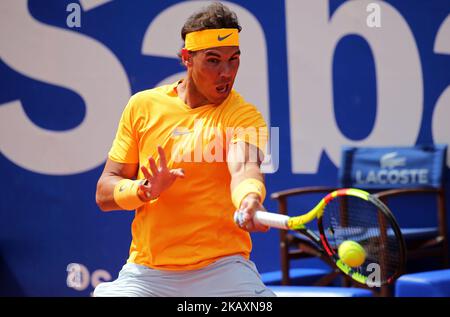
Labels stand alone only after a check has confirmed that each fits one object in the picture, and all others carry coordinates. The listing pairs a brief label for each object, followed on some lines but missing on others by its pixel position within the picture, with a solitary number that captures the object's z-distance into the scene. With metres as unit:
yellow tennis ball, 6.43
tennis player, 6.62
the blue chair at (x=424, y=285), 10.07
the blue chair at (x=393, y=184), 12.02
